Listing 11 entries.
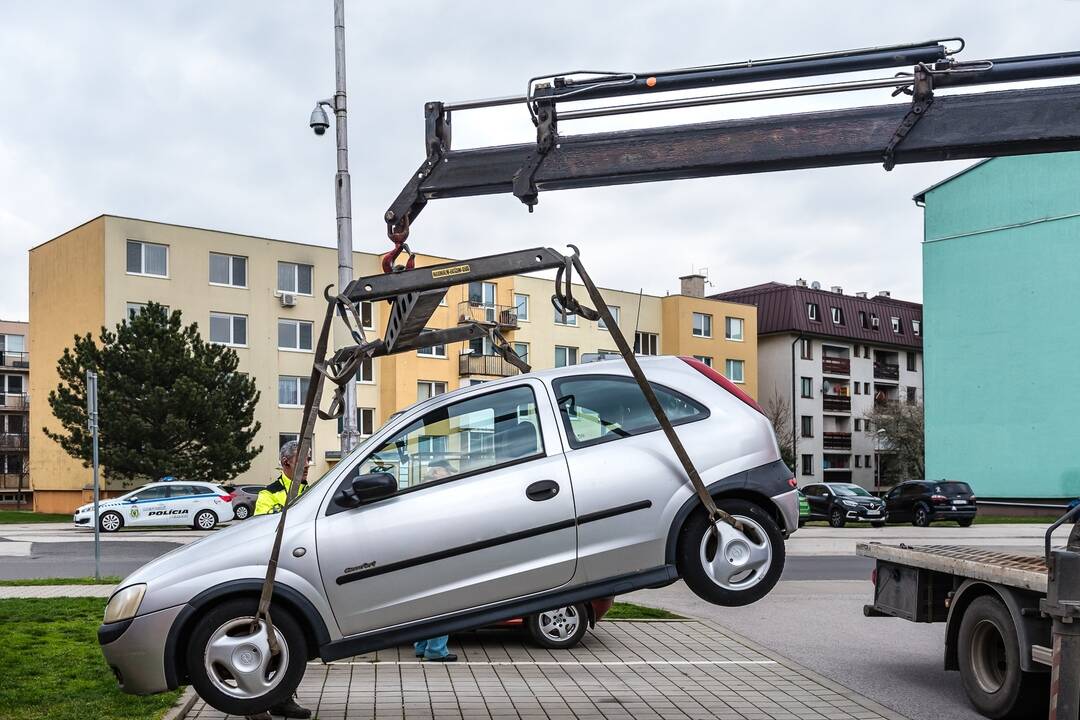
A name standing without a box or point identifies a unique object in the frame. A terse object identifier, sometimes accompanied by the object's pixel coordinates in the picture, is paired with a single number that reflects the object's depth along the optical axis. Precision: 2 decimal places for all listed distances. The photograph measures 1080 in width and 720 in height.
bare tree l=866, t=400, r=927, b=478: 76.56
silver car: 5.72
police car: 32.28
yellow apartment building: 46.41
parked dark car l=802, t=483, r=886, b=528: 38.28
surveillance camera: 14.97
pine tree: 40.66
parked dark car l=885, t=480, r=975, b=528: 36.12
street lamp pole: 12.95
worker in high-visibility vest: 9.44
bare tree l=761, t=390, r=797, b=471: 75.75
